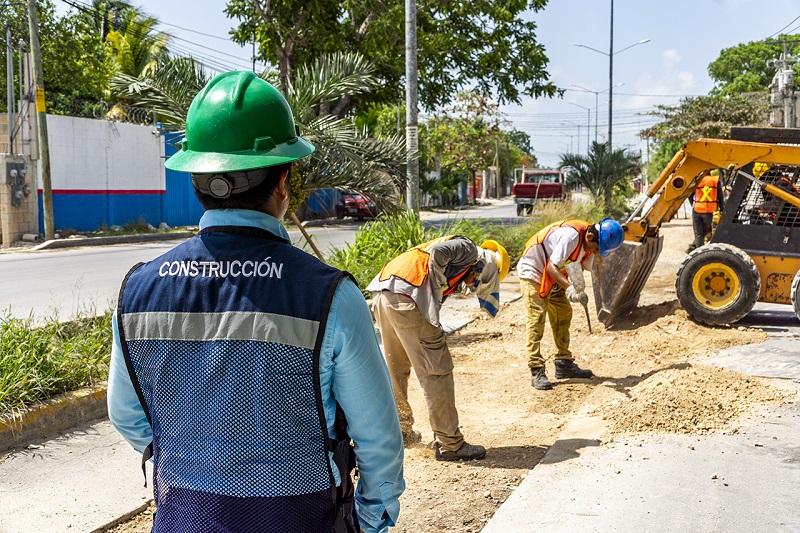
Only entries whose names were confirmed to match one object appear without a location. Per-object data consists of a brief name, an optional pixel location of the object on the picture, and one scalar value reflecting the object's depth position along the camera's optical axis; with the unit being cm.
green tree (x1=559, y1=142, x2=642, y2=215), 2742
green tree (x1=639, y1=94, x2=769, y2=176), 3184
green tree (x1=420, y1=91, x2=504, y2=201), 5222
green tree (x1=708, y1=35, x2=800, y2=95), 6969
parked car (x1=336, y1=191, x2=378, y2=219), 3276
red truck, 3600
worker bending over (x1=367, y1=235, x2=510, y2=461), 532
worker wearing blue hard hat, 724
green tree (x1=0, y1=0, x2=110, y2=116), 2420
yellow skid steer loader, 950
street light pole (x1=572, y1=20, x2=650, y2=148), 3516
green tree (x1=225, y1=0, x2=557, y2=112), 2269
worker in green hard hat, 183
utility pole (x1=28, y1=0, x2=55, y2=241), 1870
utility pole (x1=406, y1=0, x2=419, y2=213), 1234
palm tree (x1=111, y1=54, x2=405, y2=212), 884
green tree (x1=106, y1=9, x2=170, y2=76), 2939
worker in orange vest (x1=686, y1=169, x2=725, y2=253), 1567
